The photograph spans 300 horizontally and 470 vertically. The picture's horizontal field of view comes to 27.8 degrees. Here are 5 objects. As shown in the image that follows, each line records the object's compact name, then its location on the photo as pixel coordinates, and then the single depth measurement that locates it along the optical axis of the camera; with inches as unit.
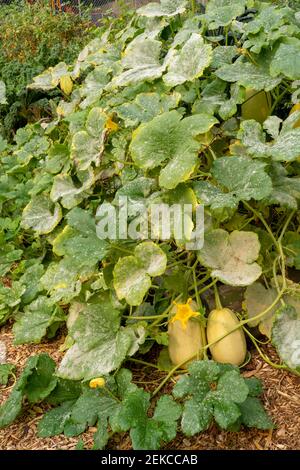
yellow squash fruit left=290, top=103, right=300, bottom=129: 77.7
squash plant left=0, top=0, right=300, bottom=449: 64.4
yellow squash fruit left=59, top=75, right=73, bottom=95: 110.0
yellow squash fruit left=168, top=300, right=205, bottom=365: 71.5
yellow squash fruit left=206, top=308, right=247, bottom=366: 70.6
